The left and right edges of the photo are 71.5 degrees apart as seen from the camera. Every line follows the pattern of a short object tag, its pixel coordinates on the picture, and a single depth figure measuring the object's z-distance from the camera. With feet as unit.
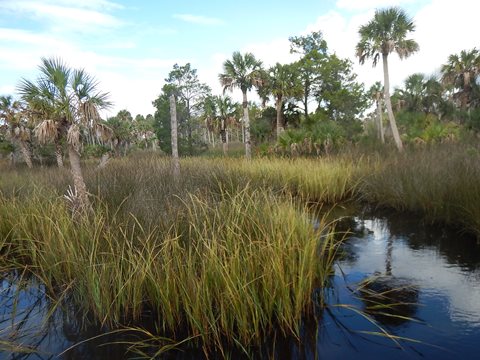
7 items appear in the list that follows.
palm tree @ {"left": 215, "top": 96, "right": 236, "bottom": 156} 121.70
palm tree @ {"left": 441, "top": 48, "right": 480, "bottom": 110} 88.63
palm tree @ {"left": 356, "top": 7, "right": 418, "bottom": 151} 65.57
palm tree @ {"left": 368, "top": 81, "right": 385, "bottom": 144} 126.41
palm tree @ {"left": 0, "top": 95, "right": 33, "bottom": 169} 78.48
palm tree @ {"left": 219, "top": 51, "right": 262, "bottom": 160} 80.43
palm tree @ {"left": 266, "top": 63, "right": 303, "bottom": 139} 92.68
